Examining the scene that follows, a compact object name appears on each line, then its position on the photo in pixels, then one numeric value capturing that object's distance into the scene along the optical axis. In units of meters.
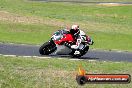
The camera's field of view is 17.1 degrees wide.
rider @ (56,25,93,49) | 24.18
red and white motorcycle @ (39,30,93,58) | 24.19
